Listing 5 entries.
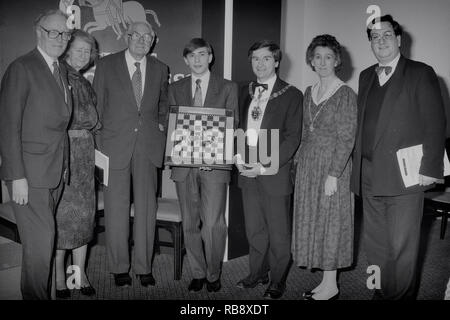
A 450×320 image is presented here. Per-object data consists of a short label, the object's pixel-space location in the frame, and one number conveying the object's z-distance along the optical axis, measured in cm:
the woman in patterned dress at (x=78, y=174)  287
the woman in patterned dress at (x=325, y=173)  289
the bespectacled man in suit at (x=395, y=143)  261
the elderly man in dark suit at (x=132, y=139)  312
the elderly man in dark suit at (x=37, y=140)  238
